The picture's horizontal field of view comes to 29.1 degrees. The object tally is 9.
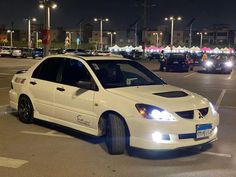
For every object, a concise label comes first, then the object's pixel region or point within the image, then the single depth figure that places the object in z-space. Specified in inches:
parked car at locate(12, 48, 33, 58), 2549.2
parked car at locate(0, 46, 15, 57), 2631.4
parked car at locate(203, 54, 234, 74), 1363.2
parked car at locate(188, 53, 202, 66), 2029.8
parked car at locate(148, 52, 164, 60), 2810.8
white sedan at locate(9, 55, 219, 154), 270.1
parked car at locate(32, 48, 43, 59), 2434.2
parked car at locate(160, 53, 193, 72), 1396.4
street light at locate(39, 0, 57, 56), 689.6
